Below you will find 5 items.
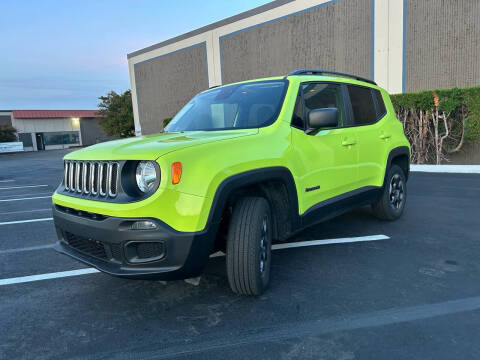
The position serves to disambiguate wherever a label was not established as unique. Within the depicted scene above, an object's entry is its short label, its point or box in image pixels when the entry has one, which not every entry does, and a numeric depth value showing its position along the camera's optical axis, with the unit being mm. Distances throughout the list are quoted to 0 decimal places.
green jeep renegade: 2309
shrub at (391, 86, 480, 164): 10266
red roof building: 50488
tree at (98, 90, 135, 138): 43469
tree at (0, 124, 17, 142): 45969
